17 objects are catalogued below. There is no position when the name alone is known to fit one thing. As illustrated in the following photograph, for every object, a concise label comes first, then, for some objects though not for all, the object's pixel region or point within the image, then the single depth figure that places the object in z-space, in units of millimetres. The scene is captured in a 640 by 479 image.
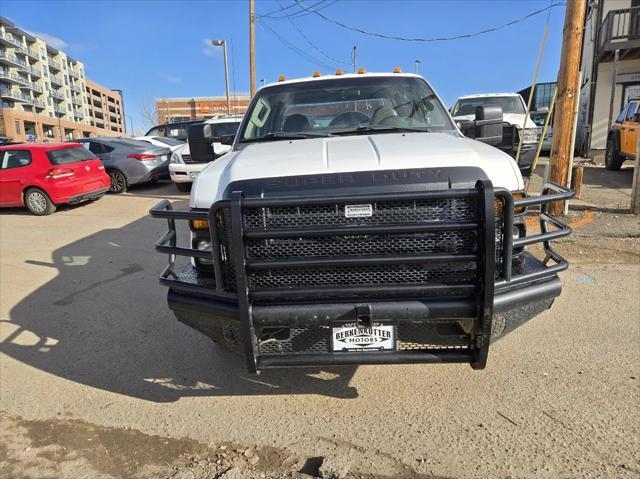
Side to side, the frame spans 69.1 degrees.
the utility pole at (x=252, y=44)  20547
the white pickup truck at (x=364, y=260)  2270
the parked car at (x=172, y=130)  16875
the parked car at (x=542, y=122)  14512
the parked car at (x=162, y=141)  13904
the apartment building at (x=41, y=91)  78562
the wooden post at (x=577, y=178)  8031
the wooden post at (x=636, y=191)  7316
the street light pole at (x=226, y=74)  36344
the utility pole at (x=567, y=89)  6762
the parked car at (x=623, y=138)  11406
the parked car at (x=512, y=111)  11055
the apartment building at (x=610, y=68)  16953
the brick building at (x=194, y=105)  79412
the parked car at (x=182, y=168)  11242
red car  10031
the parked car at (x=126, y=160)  12672
